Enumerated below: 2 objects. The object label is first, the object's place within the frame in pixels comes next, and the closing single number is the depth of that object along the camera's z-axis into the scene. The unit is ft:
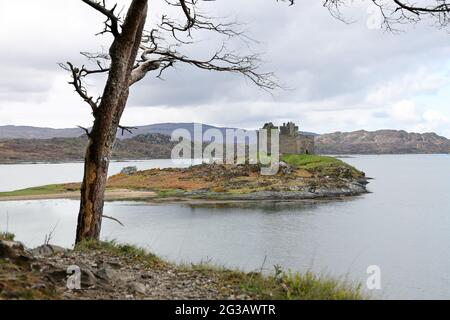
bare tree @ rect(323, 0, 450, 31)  33.41
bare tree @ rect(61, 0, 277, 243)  34.71
